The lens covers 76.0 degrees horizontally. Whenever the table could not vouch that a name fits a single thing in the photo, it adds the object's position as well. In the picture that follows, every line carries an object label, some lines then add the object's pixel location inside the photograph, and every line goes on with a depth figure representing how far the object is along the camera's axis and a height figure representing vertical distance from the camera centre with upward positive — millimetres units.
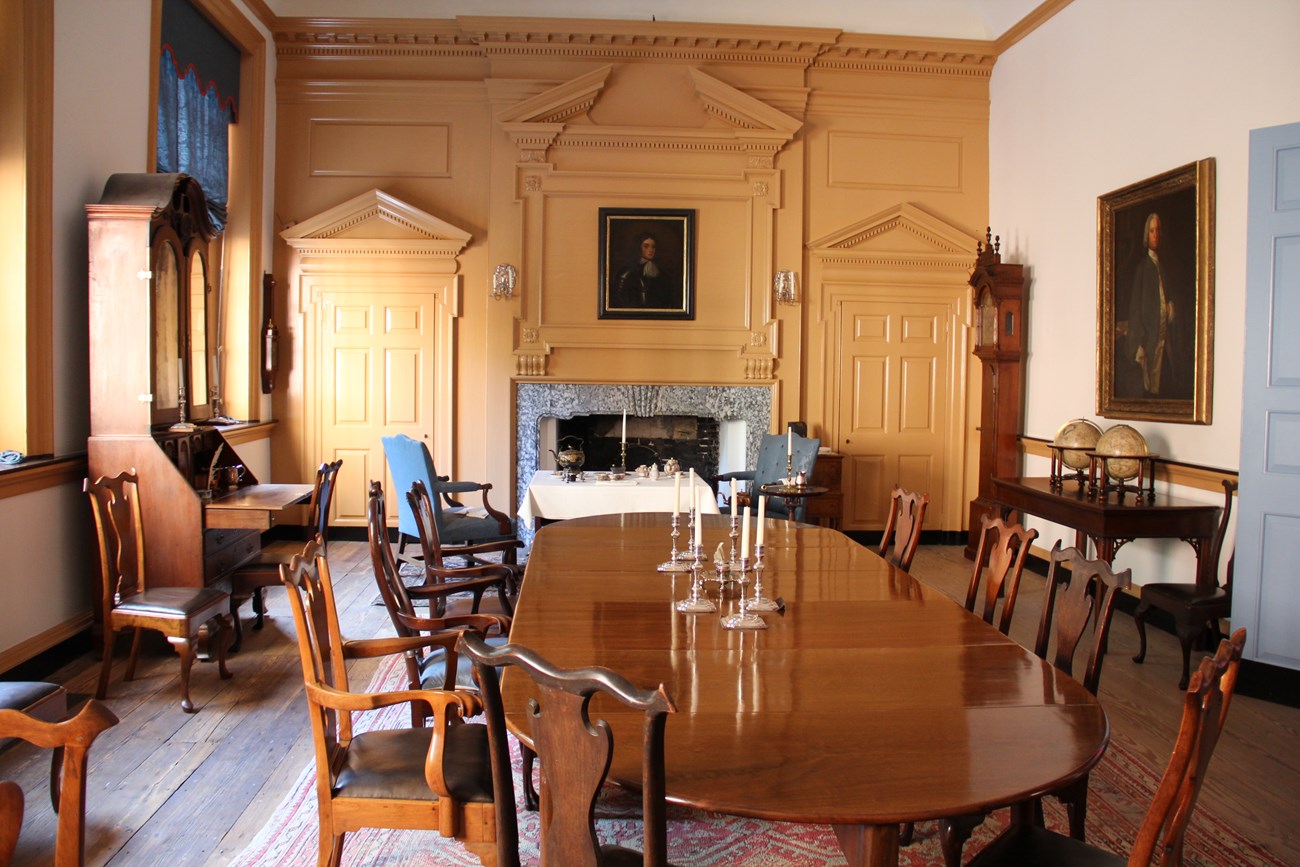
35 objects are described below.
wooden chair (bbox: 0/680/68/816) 2580 -925
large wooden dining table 1463 -640
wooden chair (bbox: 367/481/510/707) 2836 -719
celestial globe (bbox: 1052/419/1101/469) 5465 -136
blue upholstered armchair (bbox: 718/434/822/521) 6652 -405
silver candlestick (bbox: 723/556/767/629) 2373 -592
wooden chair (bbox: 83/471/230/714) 3771 -890
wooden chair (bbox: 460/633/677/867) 1270 -537
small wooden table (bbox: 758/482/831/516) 6020 -555
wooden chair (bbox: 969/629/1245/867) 1390 -575
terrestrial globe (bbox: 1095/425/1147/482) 5039 -174
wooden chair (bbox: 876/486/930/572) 3439 -454
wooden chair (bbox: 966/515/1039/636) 2850 -489
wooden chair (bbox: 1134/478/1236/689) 4191 -947
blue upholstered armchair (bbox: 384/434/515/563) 5461 -668
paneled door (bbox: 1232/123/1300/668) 3861 +40
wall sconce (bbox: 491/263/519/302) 7293 +1174
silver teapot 6090 -344
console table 4609 -571
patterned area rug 2652 -1407
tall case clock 6906 +448
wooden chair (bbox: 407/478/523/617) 3473 -688
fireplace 7430 -4
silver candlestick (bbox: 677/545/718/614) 2545 -584
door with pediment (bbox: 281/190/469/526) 7379 +630
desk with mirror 4383 +77
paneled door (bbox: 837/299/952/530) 7699 +158
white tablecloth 5715 -589
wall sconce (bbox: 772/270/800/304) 7453 +1163
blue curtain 5793 +2081
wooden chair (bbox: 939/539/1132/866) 2215 -555
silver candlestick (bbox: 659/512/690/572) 3059 -556
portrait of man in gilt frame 4961 +781
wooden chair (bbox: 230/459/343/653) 4601 -900
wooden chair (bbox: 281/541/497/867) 2008 -913
